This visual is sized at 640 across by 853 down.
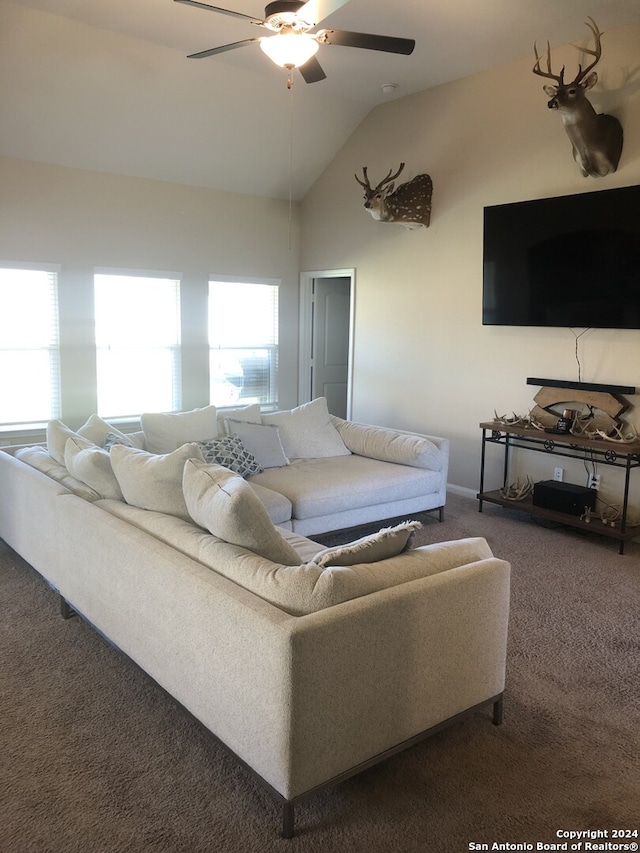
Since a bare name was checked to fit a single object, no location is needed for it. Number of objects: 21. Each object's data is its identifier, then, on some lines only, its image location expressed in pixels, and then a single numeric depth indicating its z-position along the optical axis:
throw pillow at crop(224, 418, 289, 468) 4.86
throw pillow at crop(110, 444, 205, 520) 2.82
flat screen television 4.58
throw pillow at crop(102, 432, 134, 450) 4.15
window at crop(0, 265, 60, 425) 5.67
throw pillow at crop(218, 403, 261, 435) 4.98
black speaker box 4.81
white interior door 7.66
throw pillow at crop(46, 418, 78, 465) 3.71
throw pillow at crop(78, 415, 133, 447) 4.17
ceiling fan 3.04
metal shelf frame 4.48
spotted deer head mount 5.94
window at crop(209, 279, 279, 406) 7.07
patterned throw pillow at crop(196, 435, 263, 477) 4.58
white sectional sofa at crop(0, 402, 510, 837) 1.97
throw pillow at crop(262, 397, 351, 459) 5.21
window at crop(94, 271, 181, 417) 6.25
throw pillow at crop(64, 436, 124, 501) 3.17
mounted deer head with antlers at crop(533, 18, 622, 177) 4.27
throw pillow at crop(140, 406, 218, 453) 4.64
